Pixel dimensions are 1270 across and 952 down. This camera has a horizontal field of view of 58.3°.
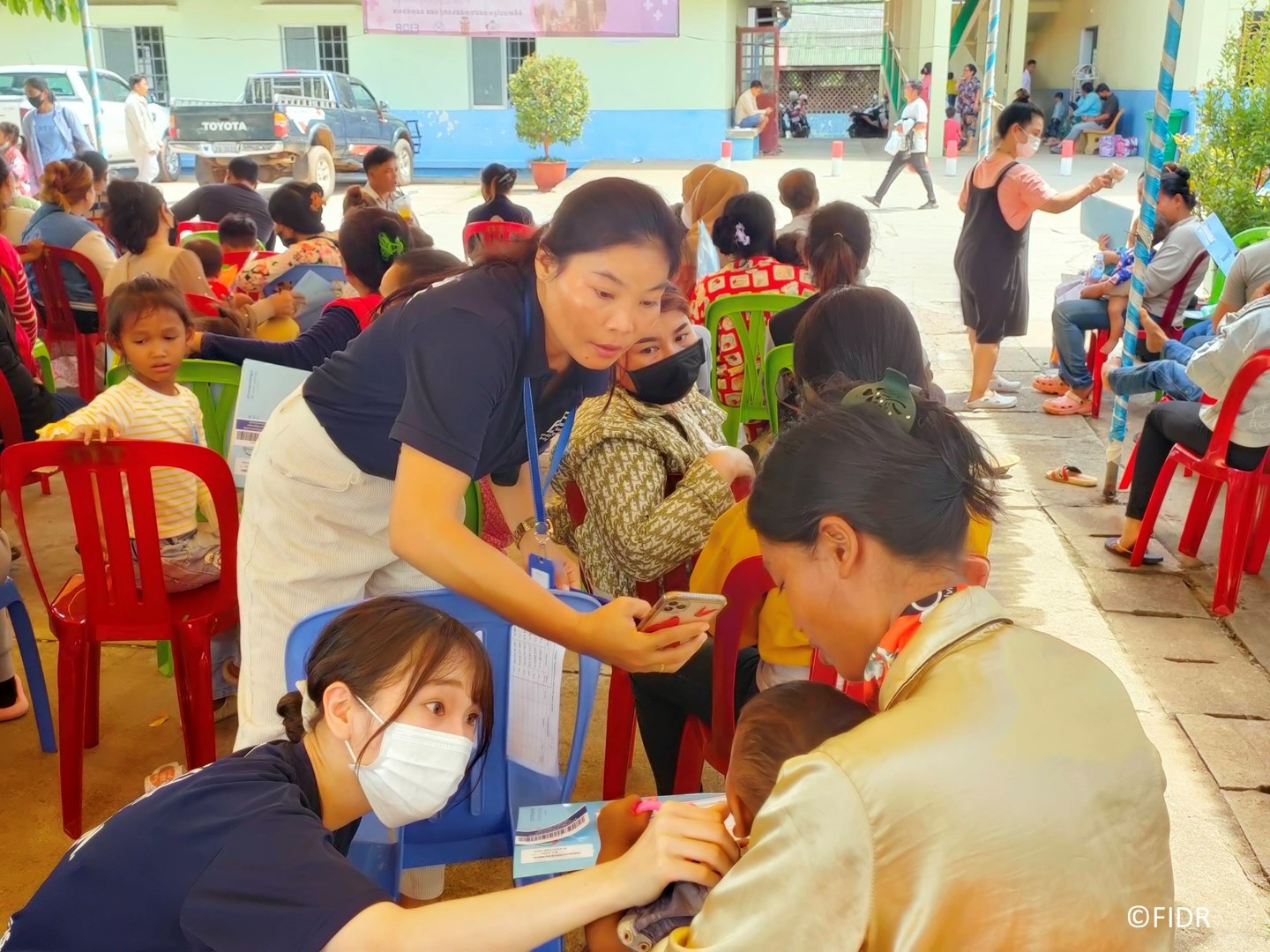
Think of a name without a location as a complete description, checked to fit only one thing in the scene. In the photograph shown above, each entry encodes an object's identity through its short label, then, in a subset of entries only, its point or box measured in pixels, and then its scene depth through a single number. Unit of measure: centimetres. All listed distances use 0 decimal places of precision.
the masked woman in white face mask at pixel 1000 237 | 576
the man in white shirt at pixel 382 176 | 634
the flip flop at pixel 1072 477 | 498
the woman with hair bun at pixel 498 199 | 655
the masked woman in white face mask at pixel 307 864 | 118
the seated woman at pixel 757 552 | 206
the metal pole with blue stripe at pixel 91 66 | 840
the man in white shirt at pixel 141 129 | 1322
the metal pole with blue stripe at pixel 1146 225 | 440
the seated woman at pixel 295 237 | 455
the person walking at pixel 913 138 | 1323
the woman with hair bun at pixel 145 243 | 452
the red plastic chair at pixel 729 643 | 203
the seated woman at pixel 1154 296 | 529
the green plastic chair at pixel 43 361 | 437
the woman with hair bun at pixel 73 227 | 527
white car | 1462
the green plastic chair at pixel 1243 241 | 563
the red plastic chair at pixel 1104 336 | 534
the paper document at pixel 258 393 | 262
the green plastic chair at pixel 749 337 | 416
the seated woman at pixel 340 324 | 317
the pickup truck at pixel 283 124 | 1505
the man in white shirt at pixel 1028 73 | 2347
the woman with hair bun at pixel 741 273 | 424
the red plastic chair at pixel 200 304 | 421
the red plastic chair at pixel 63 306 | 518
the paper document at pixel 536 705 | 181
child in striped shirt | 289
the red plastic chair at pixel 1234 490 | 358
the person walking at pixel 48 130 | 1108
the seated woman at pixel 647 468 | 232
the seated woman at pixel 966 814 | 96
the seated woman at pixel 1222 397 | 358
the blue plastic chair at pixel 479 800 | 180
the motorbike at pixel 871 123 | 2609
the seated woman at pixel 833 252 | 370
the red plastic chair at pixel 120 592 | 241
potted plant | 1653
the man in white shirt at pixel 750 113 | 1888
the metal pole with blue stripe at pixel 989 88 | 700
